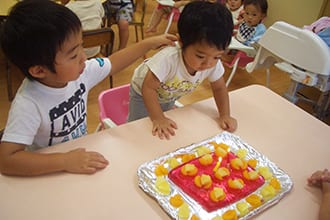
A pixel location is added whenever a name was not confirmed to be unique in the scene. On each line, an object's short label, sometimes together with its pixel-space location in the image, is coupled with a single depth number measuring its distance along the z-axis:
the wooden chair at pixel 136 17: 2.83
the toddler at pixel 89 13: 2.05
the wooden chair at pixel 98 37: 1.69
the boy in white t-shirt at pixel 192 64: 0.96
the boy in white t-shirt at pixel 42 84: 0.69
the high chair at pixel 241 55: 2.32
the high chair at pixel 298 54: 1.65
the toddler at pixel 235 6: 3.02
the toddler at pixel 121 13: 2.80
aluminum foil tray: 0.69
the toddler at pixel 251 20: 2.69
